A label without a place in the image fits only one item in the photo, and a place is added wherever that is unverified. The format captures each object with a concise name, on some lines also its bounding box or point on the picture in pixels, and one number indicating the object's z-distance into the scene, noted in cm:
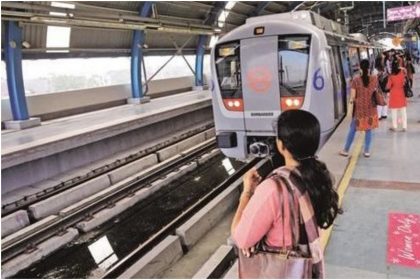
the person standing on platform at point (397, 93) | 854
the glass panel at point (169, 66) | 1648
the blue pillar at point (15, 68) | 948
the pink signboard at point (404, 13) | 1636
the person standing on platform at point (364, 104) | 669
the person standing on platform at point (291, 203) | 190
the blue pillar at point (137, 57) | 1328
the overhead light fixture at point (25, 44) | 1037
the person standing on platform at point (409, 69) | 1277
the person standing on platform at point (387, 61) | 1213
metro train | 693
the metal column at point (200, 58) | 1853
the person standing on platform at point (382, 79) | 1038
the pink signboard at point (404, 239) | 372
